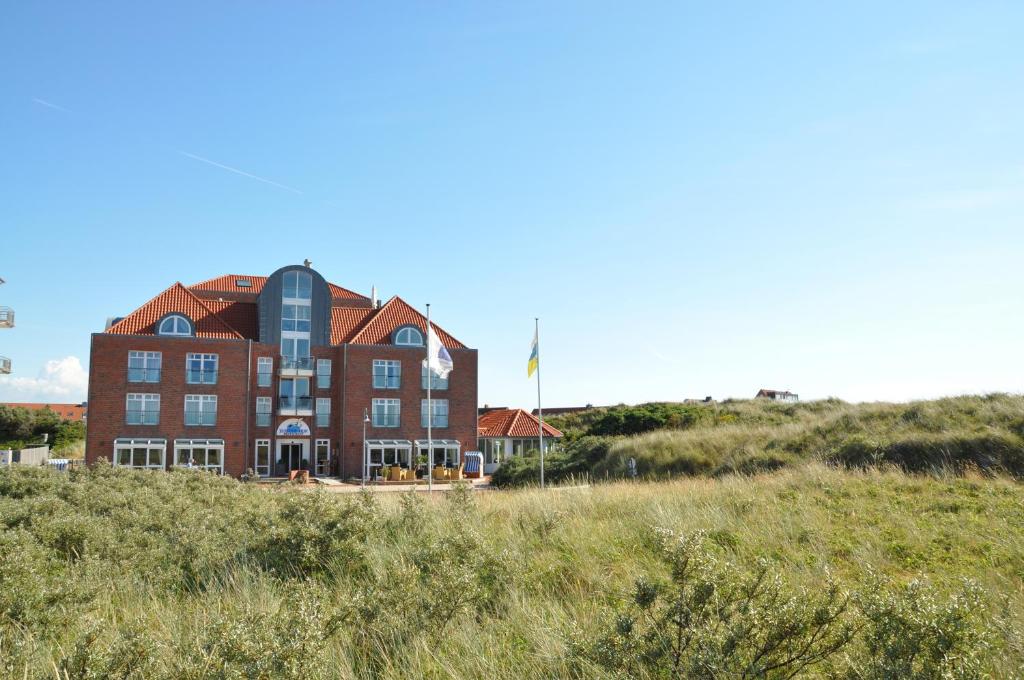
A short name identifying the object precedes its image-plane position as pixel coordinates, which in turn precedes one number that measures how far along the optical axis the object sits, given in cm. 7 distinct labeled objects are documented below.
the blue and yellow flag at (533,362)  3209
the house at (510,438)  4538
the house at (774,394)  6544
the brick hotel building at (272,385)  3756
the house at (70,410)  8489
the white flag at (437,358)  2972
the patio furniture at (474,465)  4197
